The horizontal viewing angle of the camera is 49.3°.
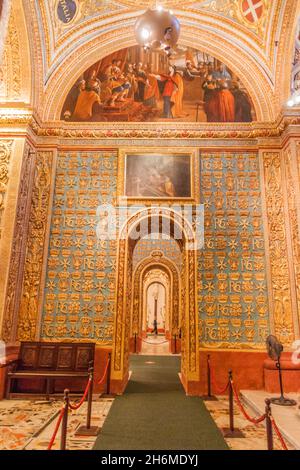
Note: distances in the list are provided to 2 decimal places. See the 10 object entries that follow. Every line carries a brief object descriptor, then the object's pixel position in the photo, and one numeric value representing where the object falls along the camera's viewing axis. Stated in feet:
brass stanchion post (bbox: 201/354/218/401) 25.17
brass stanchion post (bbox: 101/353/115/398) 25.32
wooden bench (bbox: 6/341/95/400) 25.03
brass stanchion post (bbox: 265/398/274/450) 12.14
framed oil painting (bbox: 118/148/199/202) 30.19
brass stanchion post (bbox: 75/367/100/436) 16.97
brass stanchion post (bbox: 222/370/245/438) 17.04
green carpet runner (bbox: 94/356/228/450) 15.90
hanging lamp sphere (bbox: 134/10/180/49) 18.45
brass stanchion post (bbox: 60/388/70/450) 12.87
